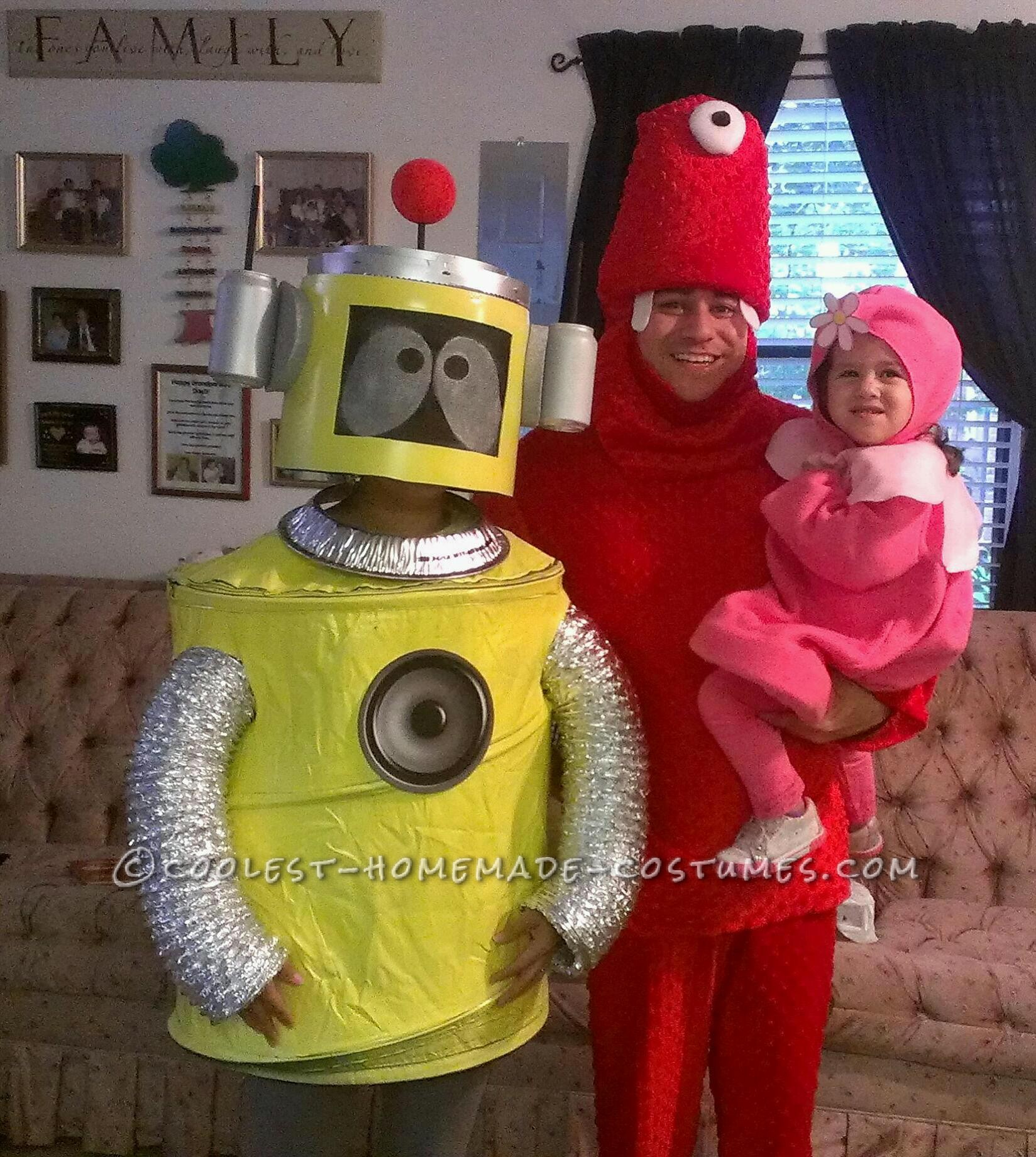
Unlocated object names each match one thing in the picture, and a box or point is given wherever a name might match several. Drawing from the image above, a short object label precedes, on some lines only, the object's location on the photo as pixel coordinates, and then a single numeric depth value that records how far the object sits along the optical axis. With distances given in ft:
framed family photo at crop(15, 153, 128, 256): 8.35
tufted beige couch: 4.97
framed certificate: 8.40
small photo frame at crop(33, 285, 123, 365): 8.42
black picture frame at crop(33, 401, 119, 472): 8.57
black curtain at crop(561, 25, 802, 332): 7.52
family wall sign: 7.99
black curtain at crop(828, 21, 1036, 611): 7.39
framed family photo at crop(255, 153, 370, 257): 8.05
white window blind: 8.10
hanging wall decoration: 8.20
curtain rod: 7.84
